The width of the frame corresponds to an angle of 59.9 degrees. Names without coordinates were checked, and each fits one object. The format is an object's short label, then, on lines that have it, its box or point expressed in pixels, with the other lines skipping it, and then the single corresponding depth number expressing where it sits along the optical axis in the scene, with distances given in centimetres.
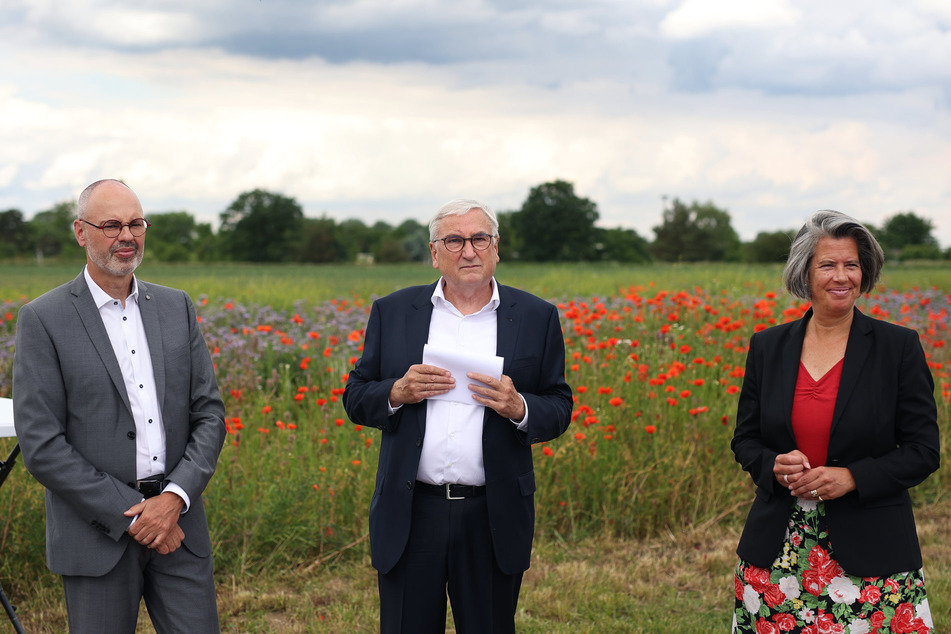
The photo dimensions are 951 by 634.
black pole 360
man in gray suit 283
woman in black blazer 290
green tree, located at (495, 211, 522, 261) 7135
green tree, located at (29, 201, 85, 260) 7944
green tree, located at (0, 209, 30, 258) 7888
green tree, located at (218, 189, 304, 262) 8375
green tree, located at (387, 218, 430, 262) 7668
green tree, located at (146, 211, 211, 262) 8606
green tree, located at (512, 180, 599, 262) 7312
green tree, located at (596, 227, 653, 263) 7594
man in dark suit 301
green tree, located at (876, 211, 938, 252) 8506
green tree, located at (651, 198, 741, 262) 8210
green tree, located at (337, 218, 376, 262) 8652
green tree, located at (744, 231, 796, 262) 5769
